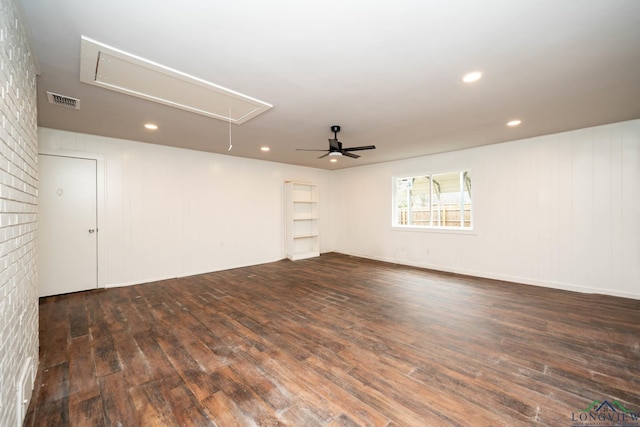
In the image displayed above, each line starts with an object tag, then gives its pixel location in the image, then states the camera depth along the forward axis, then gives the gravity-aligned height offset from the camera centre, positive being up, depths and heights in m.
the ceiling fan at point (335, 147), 3.71 +0.95
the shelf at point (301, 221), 6.86 -0.21
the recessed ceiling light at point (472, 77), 2.34 +1.26
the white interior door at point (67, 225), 3.99 -0.17
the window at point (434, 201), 5.51 +0.27
